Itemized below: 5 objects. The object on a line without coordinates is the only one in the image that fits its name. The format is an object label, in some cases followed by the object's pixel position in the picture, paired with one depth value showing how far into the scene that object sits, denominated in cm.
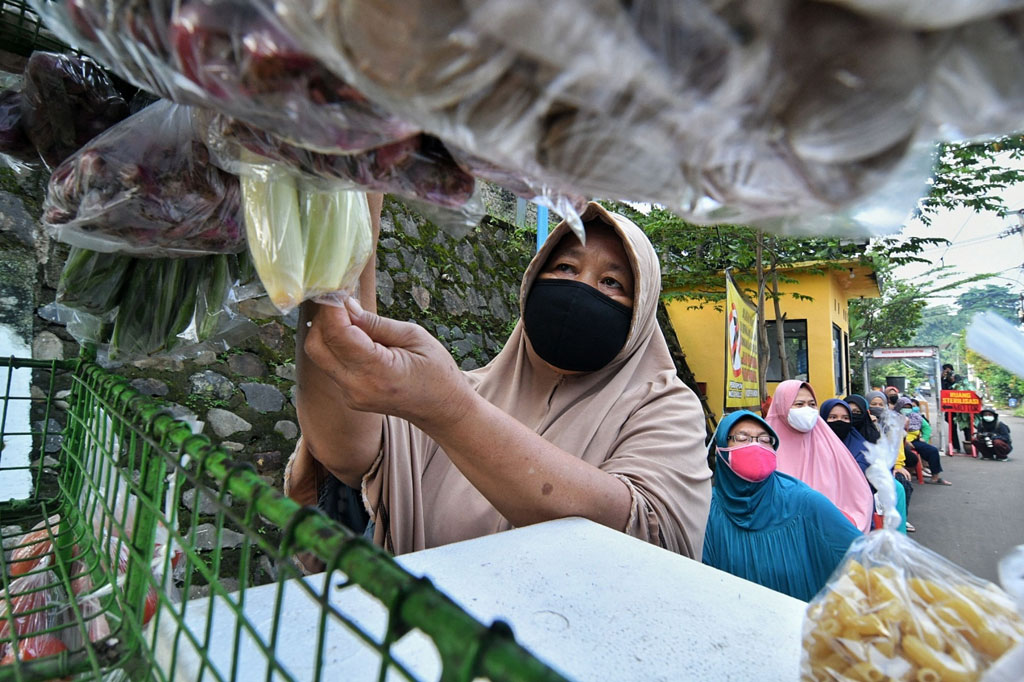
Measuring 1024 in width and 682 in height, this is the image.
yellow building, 1060
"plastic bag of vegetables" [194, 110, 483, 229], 60
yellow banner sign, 568
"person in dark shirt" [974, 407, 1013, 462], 1305
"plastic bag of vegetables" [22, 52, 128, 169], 84
